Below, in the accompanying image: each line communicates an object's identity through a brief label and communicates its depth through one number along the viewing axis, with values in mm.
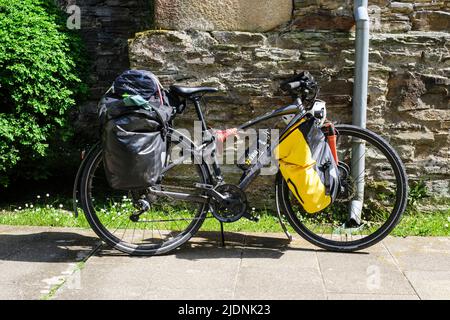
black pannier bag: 3674
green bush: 4547
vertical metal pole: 4344
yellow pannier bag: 3861
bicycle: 3992
